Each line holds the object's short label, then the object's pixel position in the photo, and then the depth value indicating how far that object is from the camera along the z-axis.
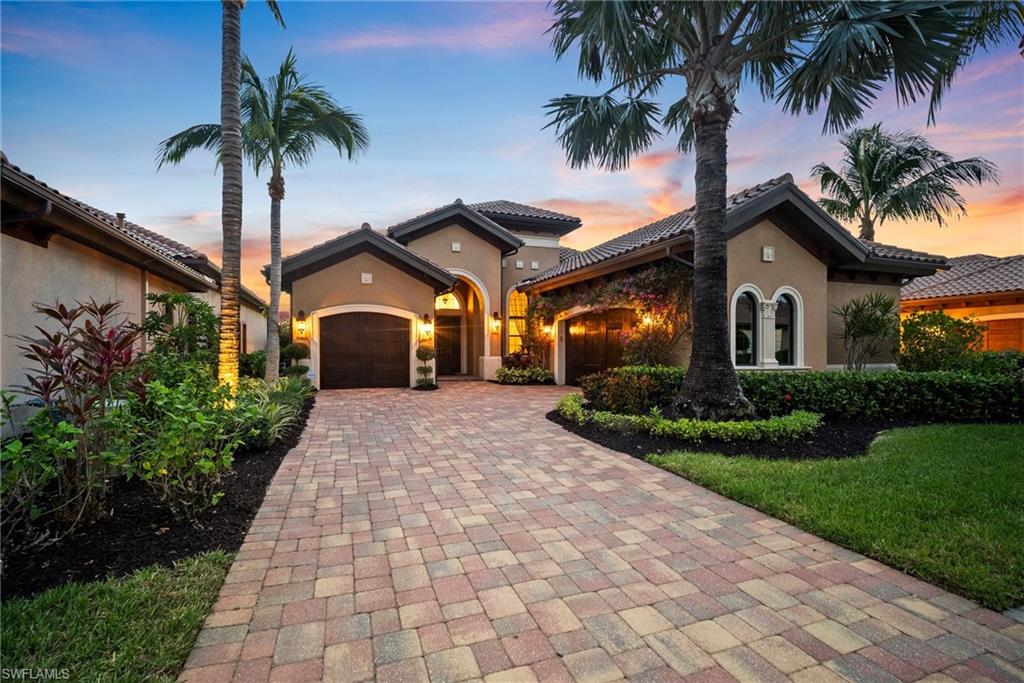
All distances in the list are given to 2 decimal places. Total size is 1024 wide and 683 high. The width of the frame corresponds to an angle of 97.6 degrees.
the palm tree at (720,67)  6.20
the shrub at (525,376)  16.09
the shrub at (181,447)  3.54
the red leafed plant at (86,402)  3.50
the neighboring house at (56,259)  5.02
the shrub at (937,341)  11.59
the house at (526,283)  11.12
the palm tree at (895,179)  16.89
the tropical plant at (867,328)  11.82
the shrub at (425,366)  14.23
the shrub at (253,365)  15.32
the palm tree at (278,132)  10.75
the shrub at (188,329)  8.17
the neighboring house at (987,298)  14.78
